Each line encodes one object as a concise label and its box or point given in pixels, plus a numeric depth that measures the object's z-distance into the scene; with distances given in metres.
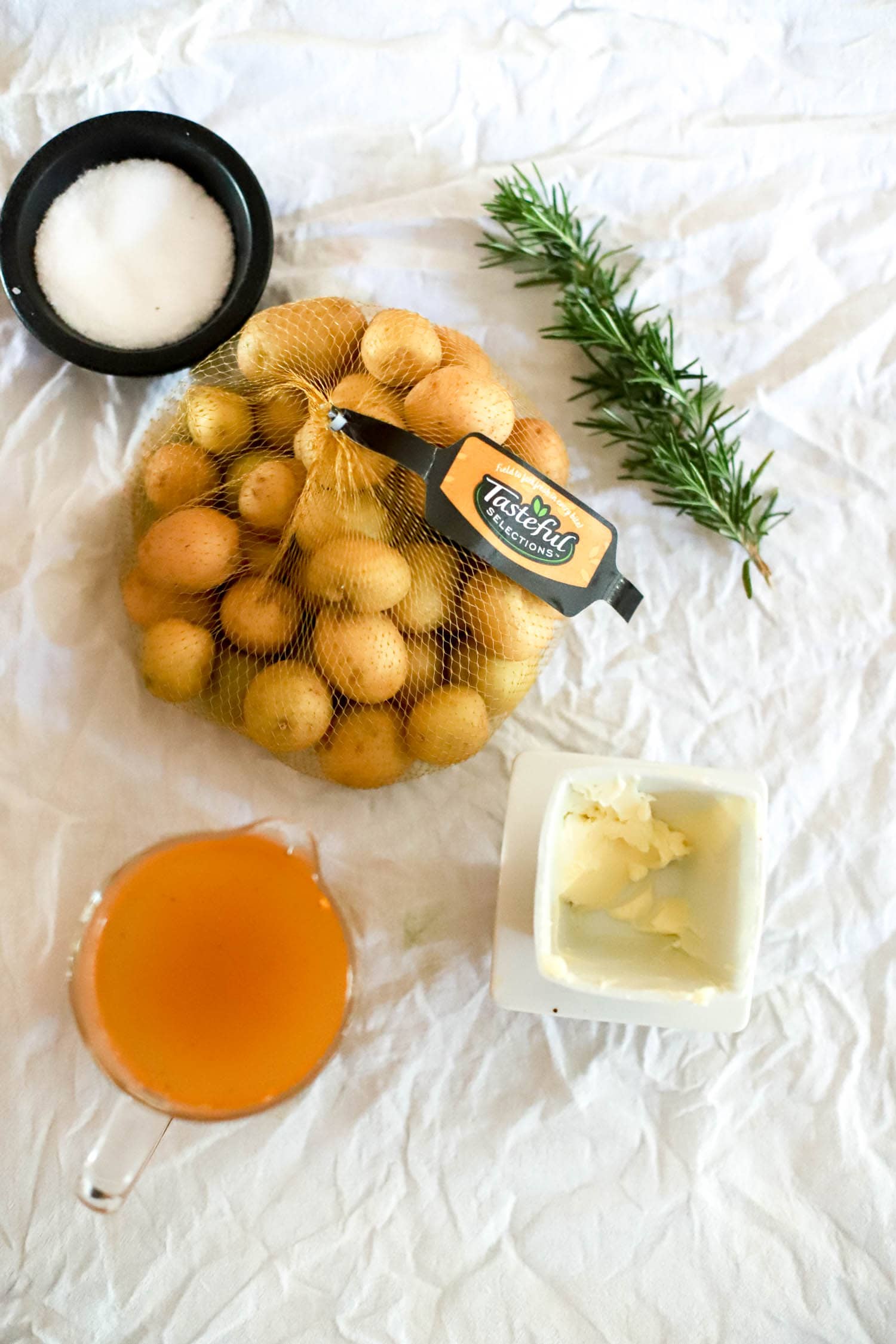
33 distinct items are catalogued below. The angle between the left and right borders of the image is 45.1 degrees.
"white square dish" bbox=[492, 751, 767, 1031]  0.60
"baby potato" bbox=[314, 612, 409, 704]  0.63
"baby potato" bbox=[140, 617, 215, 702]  0.67
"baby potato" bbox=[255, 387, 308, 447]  0.68
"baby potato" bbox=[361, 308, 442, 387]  0.66
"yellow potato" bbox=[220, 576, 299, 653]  0.65
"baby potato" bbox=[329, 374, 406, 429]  0.65
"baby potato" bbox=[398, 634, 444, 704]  0.66
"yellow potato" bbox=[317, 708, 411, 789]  0.67
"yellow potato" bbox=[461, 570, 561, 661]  0.66
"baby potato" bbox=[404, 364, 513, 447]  0.65
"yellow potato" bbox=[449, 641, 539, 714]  0.67
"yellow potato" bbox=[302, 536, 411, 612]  0.63
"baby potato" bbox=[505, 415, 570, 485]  0.69
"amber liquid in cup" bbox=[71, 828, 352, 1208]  0.66
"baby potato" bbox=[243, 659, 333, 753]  0.65
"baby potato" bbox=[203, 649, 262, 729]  0.68
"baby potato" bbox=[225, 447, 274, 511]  0.68
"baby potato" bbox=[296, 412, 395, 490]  0.64
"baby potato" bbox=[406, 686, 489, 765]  0.66
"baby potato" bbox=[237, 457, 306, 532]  0.65
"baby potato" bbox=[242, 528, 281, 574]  0.67
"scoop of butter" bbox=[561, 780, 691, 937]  0.65
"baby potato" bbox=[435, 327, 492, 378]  0.70
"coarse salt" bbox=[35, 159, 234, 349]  0.74
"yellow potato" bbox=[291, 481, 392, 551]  0.64
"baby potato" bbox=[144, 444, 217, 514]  0.68
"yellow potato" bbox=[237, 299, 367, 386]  0.68
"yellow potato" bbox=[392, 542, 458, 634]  0.65
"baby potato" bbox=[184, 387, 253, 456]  0.67
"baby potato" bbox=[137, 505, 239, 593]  0.65
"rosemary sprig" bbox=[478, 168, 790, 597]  0.76
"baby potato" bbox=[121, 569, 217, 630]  0.68
